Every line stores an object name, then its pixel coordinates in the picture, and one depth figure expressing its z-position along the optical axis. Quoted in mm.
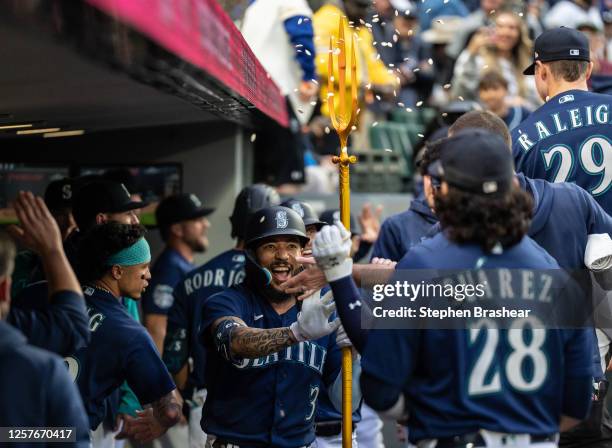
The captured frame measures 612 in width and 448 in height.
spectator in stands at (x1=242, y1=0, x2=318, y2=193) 19172
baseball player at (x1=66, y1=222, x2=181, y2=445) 10461
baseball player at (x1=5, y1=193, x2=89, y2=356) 8055
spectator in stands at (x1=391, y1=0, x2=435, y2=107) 27750
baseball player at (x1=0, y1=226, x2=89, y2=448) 7312
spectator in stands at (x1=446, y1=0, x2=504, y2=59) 26141
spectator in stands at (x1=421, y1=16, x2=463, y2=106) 27234
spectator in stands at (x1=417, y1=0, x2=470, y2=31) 28078
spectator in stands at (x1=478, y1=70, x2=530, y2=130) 19234
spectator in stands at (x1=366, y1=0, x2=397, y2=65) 26141
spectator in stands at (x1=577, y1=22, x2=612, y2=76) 22625
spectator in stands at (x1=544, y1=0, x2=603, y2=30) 29641
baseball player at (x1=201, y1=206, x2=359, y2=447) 10820
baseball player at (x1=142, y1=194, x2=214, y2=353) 15945
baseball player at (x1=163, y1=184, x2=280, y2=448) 14062
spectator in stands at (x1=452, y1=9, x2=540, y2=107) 22937
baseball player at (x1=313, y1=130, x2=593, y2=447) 7754
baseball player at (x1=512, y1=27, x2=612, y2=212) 12000
